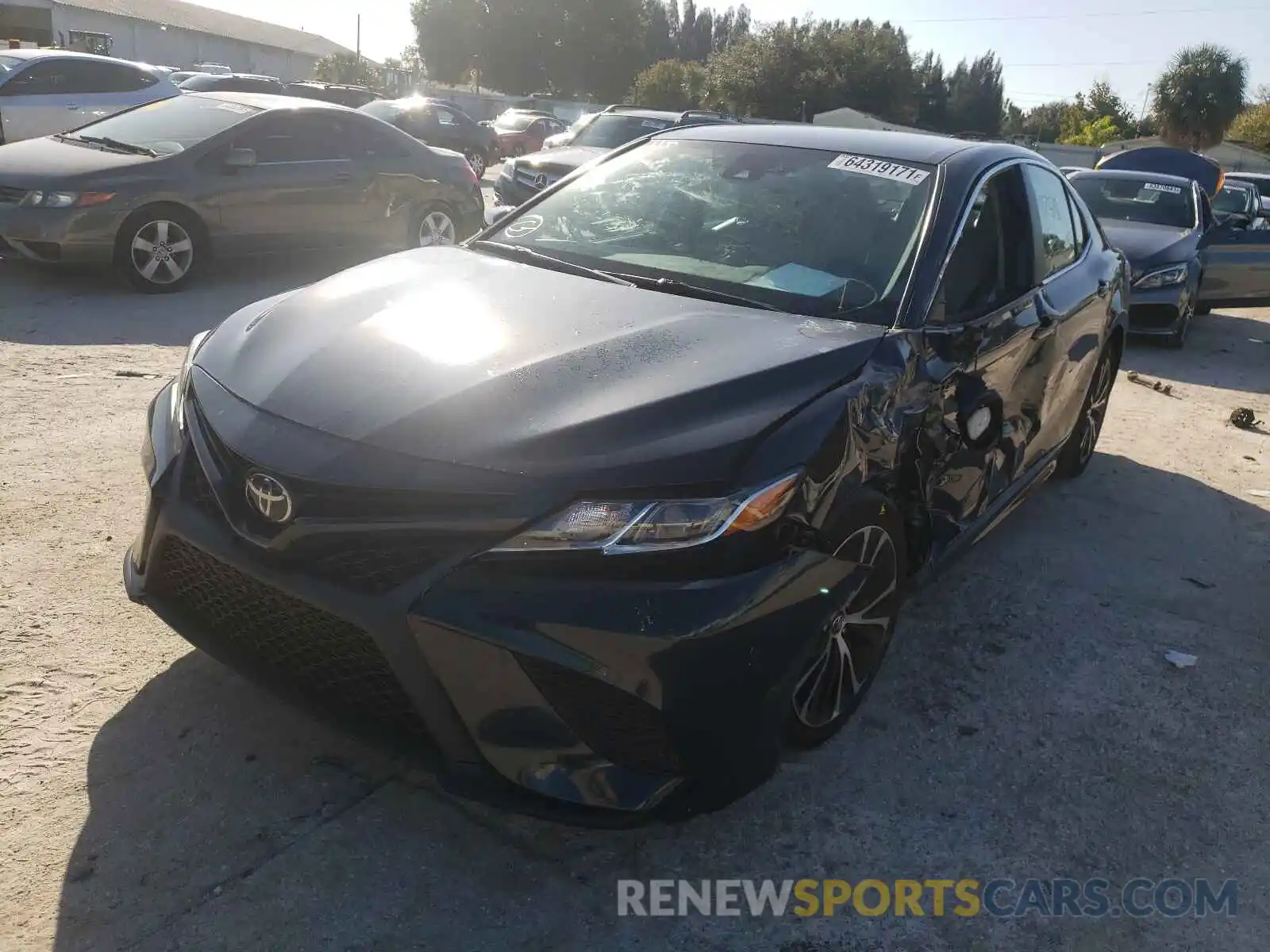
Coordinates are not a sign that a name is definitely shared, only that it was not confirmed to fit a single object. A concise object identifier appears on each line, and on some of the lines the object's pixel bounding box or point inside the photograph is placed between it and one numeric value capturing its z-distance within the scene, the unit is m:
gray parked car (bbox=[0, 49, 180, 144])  12.98
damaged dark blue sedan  2.23
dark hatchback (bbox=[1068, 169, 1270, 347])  9.31
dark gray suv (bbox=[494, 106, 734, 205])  12.41
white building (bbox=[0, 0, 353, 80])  46.50
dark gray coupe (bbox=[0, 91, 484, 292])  7.36
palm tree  50.31
